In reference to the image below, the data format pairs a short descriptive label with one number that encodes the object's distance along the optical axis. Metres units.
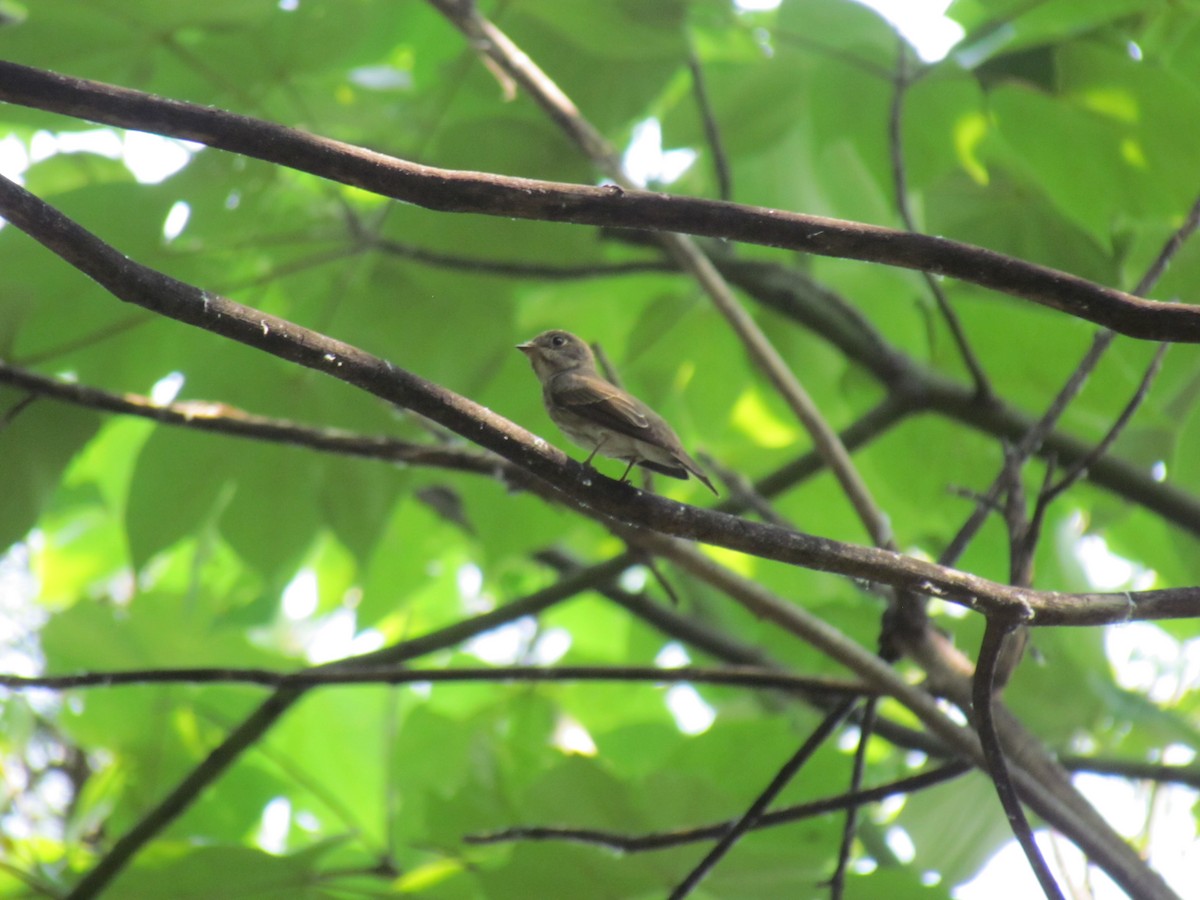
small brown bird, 4.92
